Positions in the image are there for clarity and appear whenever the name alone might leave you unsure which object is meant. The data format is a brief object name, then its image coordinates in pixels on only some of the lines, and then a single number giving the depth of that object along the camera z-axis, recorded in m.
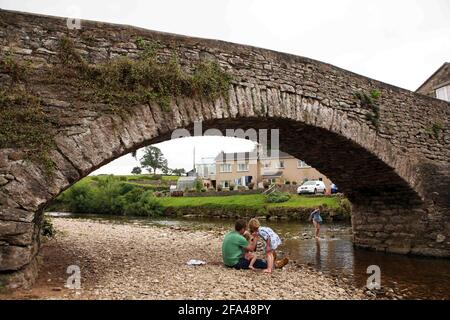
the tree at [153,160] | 84.38
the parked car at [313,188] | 31.56
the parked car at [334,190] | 30.93
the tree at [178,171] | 82.50
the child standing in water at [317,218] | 15.38
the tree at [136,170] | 88.75
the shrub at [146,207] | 36.78
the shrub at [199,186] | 43.22
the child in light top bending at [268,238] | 7.34
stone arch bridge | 5.22
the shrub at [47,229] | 9.24
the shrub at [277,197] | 29.66
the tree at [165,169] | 85.01
